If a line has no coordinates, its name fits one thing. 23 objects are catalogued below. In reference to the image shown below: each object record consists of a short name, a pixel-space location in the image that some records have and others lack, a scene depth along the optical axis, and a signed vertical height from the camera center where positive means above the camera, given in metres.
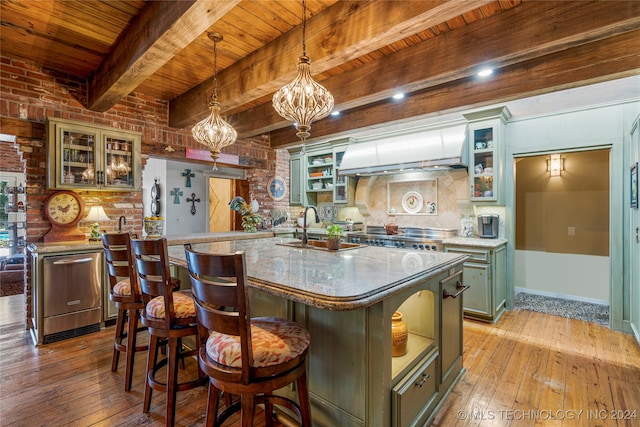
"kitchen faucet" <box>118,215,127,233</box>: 3.30 -0.08
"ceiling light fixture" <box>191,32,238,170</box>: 2.79 +0.78
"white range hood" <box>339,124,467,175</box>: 3.84 +0.85
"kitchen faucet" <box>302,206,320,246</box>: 2.58 -0.15
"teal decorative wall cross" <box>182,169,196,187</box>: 6.86 +0.90
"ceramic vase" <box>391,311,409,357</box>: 1.71 -0.71
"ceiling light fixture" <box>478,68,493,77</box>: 2.23 +1.18
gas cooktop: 3.77 -0.34
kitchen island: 1.36 -0.60
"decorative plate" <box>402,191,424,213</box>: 4.65 +0.17
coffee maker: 3.83 -0.16
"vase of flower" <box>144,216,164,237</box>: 3.77 -0.13
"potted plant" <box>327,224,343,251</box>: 2.43 -0.21
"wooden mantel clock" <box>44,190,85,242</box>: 3.17 +0.00
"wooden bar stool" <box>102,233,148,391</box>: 2.01 -0.55
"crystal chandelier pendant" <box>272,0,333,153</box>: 1.88 +0.73
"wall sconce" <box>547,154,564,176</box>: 4.39 +0.69
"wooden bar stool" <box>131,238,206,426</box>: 1.62 -0.57
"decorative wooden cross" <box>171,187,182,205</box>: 6.70 +0.45
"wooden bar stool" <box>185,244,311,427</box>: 1.15 -0.56
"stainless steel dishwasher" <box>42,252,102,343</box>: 2.85 -0.79
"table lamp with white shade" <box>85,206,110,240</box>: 3.30 -0.04
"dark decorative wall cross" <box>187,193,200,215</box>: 7.04 +0.28
